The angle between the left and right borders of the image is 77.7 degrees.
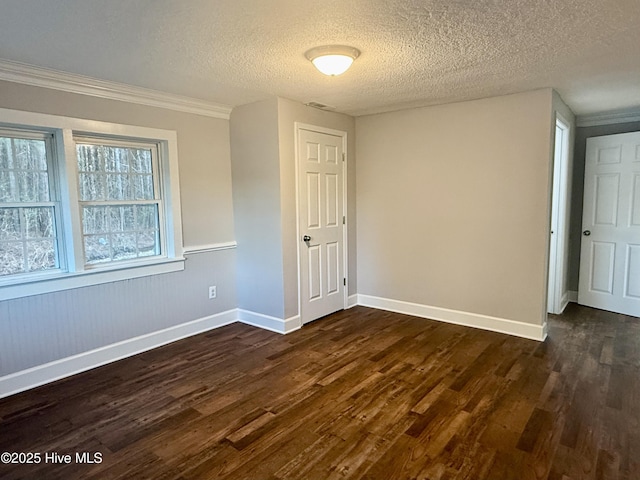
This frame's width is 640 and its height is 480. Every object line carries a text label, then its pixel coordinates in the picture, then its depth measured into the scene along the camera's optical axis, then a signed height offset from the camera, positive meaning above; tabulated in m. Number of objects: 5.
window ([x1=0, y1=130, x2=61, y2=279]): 2.84 -0.05
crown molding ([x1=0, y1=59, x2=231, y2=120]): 2.72 +0.86
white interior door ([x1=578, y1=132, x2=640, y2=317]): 4.25 -0.39
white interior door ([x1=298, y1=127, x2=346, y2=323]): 4.09 -0.30
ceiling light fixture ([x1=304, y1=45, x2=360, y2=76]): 2.41 +0.84
